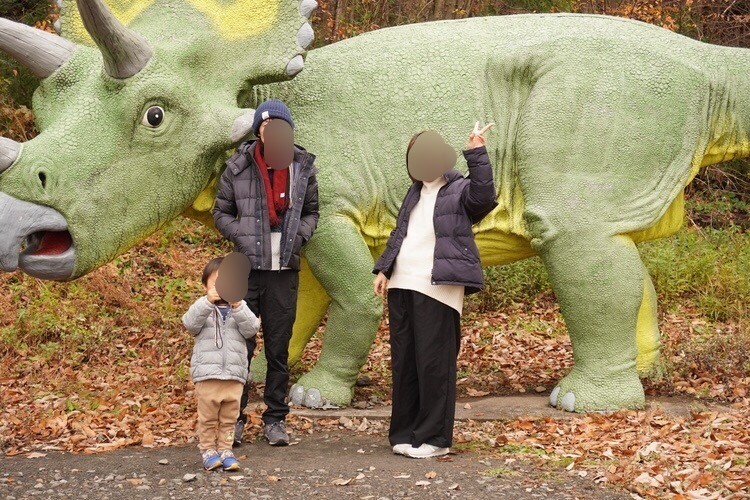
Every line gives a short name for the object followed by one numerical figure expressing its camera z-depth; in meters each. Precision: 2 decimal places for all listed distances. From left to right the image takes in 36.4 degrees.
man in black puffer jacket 5.88
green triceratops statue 6.18
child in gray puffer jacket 5.50
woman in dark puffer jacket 5.71
